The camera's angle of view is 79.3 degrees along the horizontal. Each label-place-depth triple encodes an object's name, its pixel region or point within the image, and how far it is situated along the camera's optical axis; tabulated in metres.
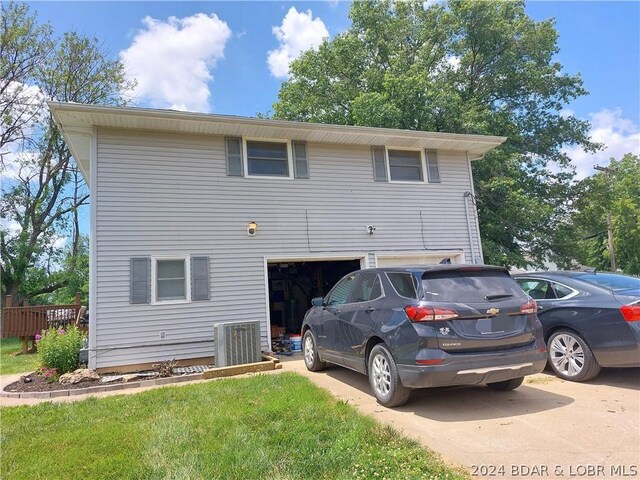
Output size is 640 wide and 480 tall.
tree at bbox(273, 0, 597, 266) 16.08
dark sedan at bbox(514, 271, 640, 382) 4.75
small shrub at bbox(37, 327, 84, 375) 7.31
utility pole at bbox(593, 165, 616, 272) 22.42
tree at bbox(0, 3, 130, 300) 19.84
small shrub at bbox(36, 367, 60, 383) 6.86
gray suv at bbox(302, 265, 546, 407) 3.93
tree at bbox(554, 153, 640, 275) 18.06
